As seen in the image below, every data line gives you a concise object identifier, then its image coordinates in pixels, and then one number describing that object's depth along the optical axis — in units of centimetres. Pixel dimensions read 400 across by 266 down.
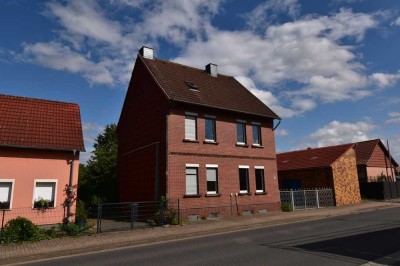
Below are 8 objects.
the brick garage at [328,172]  2825
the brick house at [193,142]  1948
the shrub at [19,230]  1268
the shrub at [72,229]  1399
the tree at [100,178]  2501
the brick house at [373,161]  3509
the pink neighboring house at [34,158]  1455
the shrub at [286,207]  2323
